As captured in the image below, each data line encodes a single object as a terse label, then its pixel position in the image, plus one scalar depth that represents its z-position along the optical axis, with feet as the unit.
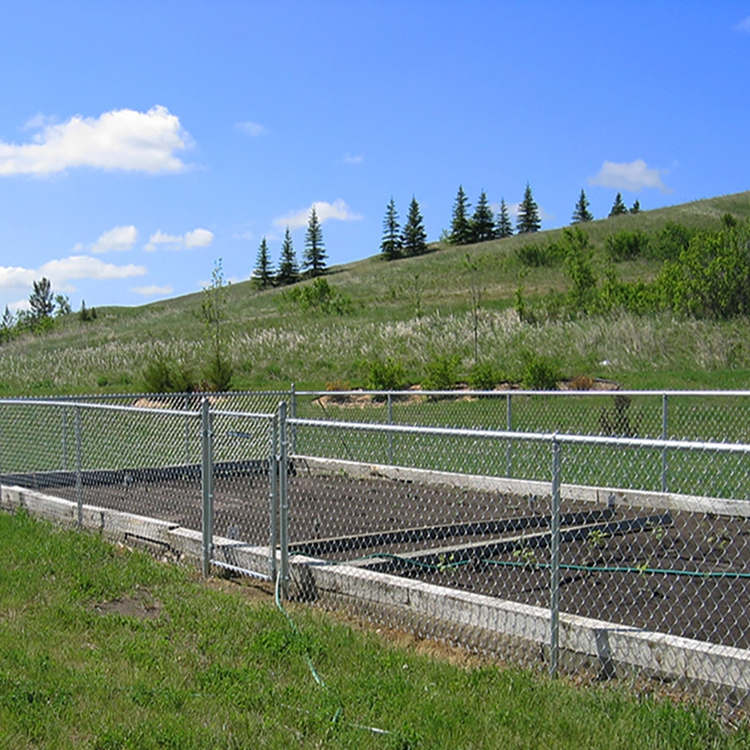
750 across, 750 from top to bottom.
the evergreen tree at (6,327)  227.96
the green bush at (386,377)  82.69
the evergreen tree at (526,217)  373.81
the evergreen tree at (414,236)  342.03
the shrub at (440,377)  79.15
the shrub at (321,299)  180.42
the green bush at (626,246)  217.97
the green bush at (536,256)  231.09
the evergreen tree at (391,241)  344.69
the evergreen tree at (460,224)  343.87
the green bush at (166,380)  80.74
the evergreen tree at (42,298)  330.34
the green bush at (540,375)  77.82
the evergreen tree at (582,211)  378.53
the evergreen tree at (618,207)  375.86
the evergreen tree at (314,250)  358.43
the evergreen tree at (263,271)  346.13
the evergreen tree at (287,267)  347.36
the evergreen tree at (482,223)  345.51
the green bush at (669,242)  204.51
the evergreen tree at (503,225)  366.59
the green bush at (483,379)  79.66
